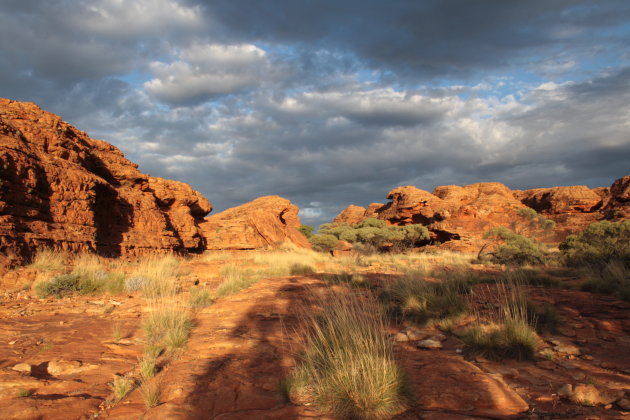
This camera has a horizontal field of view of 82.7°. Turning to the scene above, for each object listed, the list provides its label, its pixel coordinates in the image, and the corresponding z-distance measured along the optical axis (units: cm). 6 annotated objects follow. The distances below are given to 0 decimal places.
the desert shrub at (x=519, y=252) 1761
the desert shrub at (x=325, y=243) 3522
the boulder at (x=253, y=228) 2436
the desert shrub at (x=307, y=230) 4215
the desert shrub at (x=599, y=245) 1162
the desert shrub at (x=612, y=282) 645
